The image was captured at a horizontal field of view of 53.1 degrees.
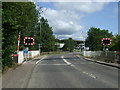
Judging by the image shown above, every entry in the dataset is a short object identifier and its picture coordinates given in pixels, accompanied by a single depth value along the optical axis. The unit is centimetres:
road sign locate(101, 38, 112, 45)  1873
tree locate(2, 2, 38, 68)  799
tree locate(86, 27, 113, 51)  5981
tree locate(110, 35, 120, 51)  2213
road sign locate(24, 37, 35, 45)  1829
